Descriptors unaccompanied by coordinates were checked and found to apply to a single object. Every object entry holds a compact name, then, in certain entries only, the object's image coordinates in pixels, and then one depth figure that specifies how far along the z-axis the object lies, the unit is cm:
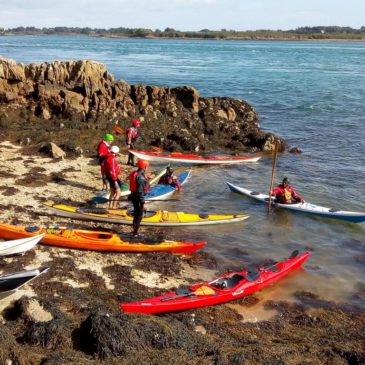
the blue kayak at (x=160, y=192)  1416
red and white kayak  1827
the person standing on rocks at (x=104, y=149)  1305
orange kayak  1055
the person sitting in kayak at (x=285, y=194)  1423
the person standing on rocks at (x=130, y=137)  1780
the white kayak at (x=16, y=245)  973
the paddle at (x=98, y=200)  1343
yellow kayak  1223
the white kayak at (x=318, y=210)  1331
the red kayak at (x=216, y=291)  820
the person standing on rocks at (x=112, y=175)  1246
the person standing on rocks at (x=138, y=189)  1054
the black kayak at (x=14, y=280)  801
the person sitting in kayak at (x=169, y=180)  1459
